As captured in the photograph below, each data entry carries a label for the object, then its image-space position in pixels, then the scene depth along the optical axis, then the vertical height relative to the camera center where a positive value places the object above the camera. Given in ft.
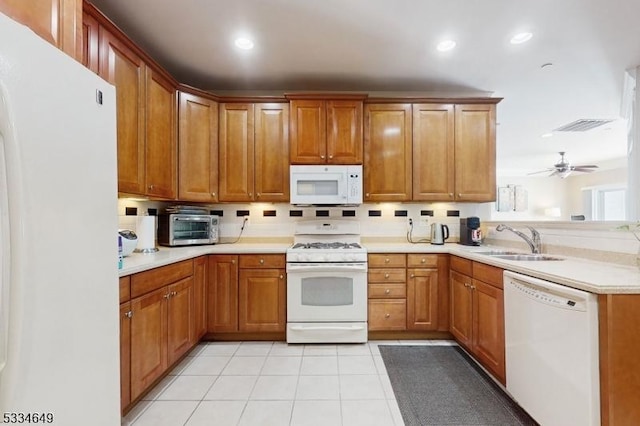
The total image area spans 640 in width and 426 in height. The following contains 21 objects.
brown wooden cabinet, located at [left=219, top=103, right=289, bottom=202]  10.00 +2.23
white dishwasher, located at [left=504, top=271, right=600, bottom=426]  4.14 -2.21
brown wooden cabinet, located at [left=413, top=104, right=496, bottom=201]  10.09 +2.14
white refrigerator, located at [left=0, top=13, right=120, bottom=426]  2.27 -0.18
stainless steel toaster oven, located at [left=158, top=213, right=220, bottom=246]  9.16 -0.40
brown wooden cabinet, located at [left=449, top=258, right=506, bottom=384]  6.37 -2.43
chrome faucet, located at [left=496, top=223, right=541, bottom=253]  7.82 -0.65
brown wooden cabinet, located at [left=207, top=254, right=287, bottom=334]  8.93 -2.52
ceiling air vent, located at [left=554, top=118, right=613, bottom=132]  14.14 +4.56
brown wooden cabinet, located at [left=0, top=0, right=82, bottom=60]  3.09 +2.28
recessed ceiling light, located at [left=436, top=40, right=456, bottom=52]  7.98 +4.77
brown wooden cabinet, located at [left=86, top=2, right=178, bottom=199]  6.07 +2.85
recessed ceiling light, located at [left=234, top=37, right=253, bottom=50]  7.92 +4.83
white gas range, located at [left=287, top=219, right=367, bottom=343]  8.79 -2.42
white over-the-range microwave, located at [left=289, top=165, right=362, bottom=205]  9.66 +1.11
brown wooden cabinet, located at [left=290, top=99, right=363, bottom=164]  9.80 +2.89
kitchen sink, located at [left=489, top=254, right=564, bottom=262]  7.25 -1.09
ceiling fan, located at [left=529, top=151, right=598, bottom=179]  17.98 +2.95
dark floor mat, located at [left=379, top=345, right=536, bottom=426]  5.68 -3.92
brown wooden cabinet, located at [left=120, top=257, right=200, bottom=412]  5.40 -2.33
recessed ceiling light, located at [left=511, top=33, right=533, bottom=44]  7.61 +4.72
